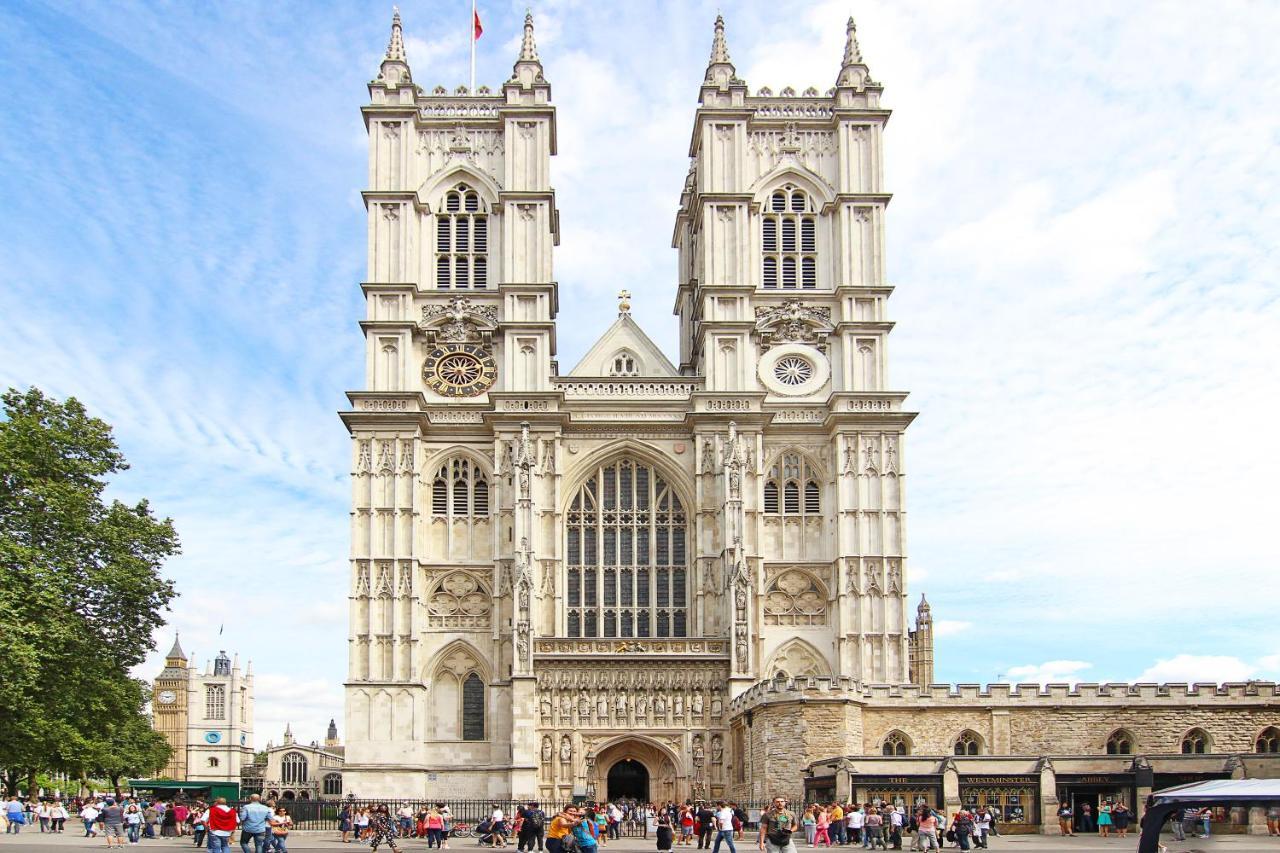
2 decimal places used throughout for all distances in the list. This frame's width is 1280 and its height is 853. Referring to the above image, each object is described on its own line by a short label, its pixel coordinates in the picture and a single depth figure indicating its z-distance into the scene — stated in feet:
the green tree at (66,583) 120.78
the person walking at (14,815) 138.92
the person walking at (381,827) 103.50
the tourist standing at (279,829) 85.30
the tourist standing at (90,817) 141.79
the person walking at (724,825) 96.93
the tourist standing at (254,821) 79.05
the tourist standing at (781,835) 82.23
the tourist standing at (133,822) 126.21
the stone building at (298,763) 338.95
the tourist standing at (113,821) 113.91
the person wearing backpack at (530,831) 89.66
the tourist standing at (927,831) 108.47
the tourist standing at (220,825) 77.51
